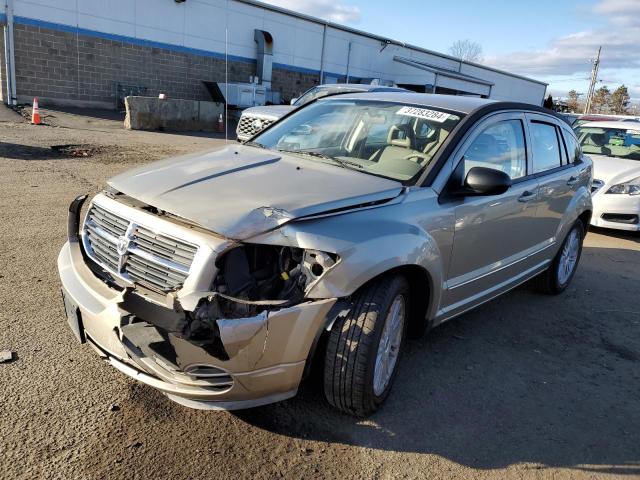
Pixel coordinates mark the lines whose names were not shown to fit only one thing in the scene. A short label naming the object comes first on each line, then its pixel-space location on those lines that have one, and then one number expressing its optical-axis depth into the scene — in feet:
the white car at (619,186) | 26.14
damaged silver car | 8.10
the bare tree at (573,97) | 287.98
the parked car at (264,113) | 37.46
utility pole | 212.23
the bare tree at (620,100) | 263.29
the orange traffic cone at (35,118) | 49.72
